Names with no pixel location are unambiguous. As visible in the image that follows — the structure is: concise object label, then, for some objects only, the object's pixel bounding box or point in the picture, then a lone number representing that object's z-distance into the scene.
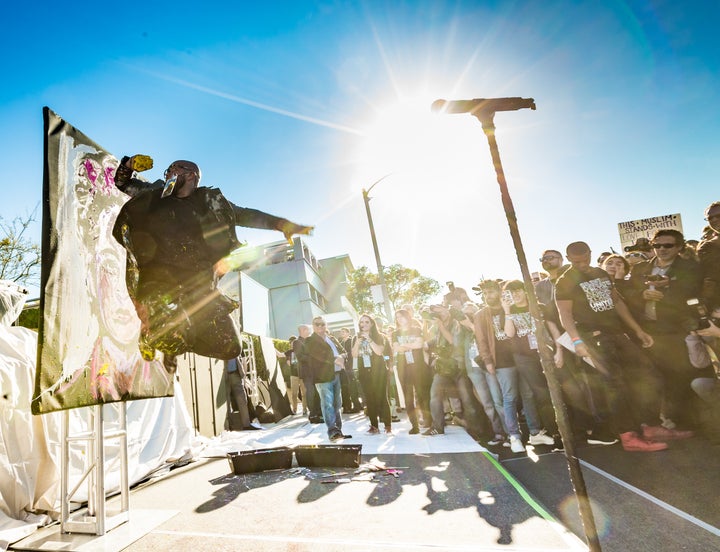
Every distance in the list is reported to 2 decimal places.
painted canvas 2.65
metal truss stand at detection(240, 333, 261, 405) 9.72
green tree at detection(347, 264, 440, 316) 32.31
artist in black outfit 2.20
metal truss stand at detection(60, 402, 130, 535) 3.34
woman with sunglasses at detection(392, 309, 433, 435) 6.82
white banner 9.09
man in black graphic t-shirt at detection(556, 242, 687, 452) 4.28
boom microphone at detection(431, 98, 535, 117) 2.32
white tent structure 3.62
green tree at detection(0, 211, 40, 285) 14.09
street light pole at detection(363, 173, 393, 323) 12.60
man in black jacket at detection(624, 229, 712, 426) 4.42
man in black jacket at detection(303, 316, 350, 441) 6.59
